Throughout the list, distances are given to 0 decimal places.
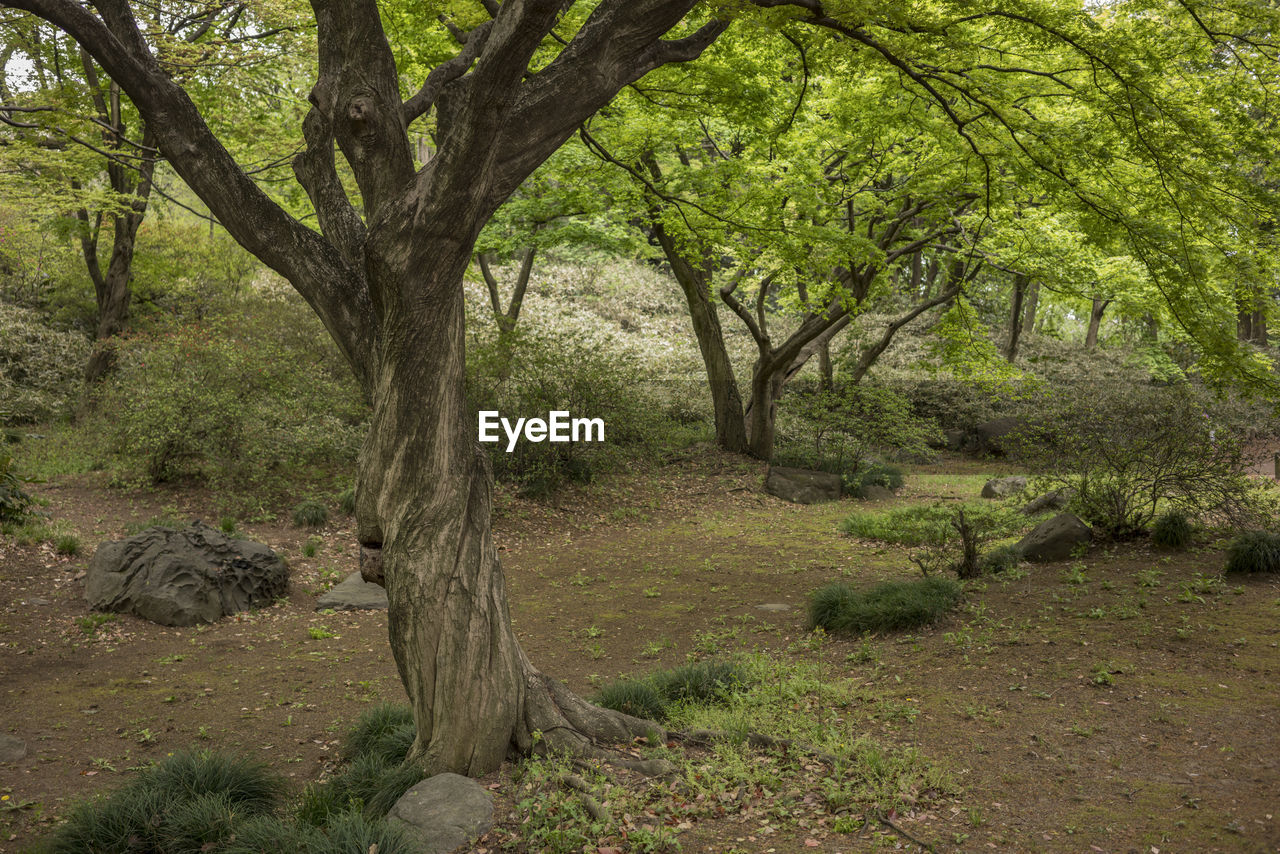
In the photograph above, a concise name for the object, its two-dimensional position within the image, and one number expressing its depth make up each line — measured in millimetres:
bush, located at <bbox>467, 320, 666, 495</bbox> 11961
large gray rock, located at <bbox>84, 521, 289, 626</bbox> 7289
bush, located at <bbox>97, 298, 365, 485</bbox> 10422
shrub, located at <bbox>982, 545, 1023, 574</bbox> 7572
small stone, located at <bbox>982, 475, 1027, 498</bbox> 12562
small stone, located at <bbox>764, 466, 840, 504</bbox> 13547
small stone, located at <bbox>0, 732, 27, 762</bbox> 4707
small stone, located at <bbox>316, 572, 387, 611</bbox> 8055
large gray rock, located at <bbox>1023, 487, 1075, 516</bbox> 9812
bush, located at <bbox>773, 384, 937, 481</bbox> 13766
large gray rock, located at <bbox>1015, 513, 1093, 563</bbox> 7715
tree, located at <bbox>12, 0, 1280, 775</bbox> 3820
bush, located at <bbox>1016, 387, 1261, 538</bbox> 7031
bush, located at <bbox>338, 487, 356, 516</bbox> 10719
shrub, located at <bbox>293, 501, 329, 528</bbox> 10180
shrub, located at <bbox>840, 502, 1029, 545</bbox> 9562
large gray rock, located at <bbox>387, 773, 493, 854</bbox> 3605
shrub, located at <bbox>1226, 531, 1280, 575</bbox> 6395
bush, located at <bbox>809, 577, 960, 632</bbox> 6523
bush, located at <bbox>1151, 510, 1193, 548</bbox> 7277
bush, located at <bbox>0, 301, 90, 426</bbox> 15227
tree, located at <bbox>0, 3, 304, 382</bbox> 11234
